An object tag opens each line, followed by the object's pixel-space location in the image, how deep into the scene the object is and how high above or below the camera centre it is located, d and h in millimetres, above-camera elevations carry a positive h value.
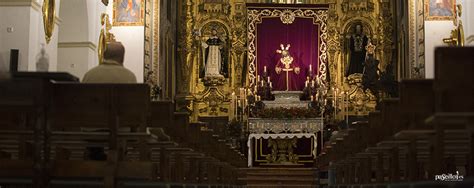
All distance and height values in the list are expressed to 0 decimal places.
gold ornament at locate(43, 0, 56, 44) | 16938 +2003
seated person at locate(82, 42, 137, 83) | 9430 +506
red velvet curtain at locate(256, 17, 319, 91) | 29344 +2589
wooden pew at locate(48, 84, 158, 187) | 7742 +64
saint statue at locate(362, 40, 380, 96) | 24953 +1295
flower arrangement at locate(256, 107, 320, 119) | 25859 +89
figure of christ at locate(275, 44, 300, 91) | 28953 +1549
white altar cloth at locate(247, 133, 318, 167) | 25391 -613
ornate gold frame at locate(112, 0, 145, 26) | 25031 +2916
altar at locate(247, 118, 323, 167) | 25422 -739
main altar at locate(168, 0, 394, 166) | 28891 +2177
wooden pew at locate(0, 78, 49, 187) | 7344 -125
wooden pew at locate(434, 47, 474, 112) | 7055 +338
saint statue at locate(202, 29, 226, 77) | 29609 +2064
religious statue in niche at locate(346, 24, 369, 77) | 29828 +2398
